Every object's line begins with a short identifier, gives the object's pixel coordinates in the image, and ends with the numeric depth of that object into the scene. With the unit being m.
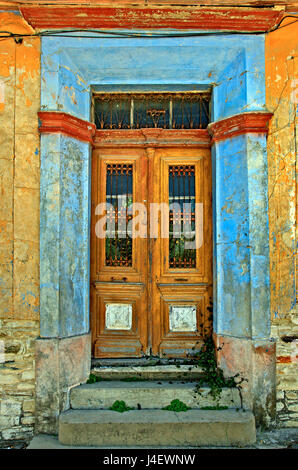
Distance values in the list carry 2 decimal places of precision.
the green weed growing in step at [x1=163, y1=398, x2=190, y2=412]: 3.72
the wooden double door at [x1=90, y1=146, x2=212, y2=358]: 4.36
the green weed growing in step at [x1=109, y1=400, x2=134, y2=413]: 3.70
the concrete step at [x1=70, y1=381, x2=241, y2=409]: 3.80
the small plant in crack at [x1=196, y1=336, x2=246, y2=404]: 3.82
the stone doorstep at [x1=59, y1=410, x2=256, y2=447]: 3.46
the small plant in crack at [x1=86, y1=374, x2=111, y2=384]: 4.02
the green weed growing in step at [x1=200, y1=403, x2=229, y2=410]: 3.77
